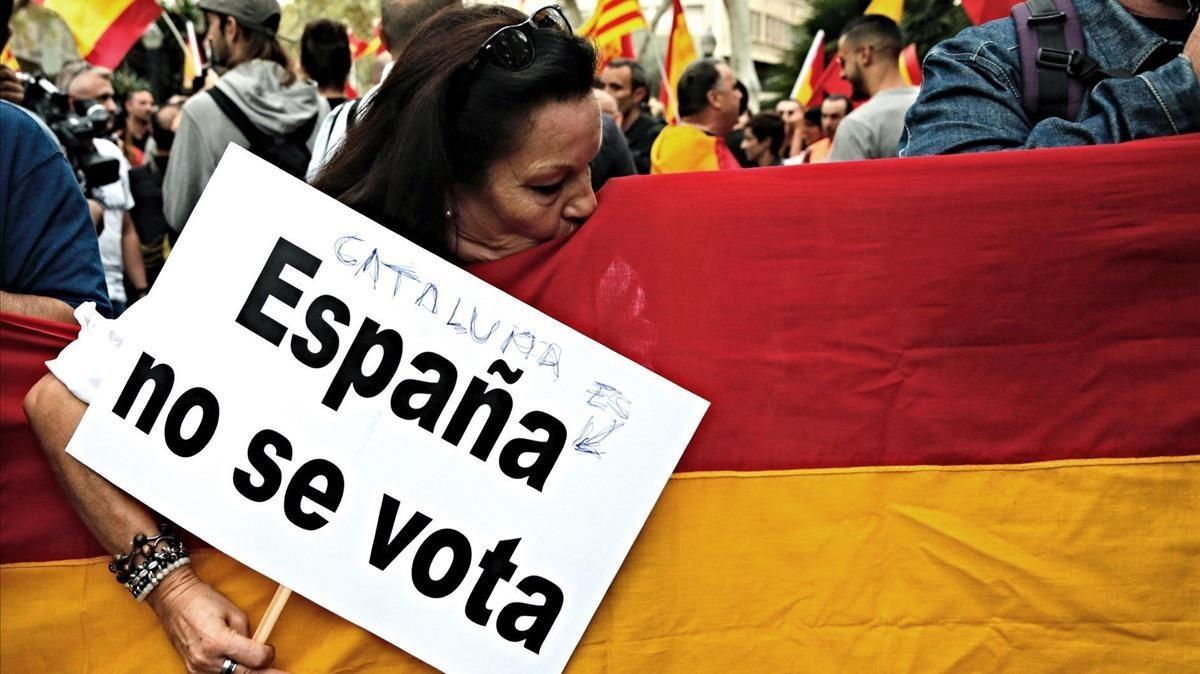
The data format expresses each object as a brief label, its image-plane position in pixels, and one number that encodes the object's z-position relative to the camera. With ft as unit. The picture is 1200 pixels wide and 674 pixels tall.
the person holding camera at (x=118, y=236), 21.65
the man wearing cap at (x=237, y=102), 15.25
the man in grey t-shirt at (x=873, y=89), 16.71
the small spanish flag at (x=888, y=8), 25.94
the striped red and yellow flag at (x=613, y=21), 33.47
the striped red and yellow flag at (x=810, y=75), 37.86
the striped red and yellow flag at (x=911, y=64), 27.02
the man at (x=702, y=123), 21.38
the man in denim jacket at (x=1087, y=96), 7.63
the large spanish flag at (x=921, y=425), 7.20
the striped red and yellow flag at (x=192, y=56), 36.09
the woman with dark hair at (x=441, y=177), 6.80
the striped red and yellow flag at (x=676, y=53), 31.94
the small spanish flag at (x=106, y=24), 24.77
